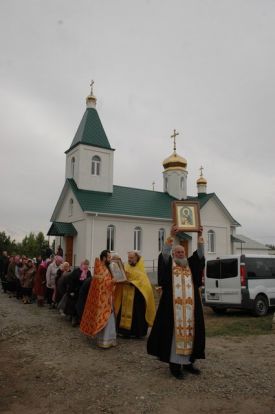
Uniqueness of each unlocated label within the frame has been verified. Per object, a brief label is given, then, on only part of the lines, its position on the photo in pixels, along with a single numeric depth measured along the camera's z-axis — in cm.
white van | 998
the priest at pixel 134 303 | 733
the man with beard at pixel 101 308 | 666
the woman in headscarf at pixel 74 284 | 899
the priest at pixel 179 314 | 498
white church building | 2386
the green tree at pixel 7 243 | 4638
